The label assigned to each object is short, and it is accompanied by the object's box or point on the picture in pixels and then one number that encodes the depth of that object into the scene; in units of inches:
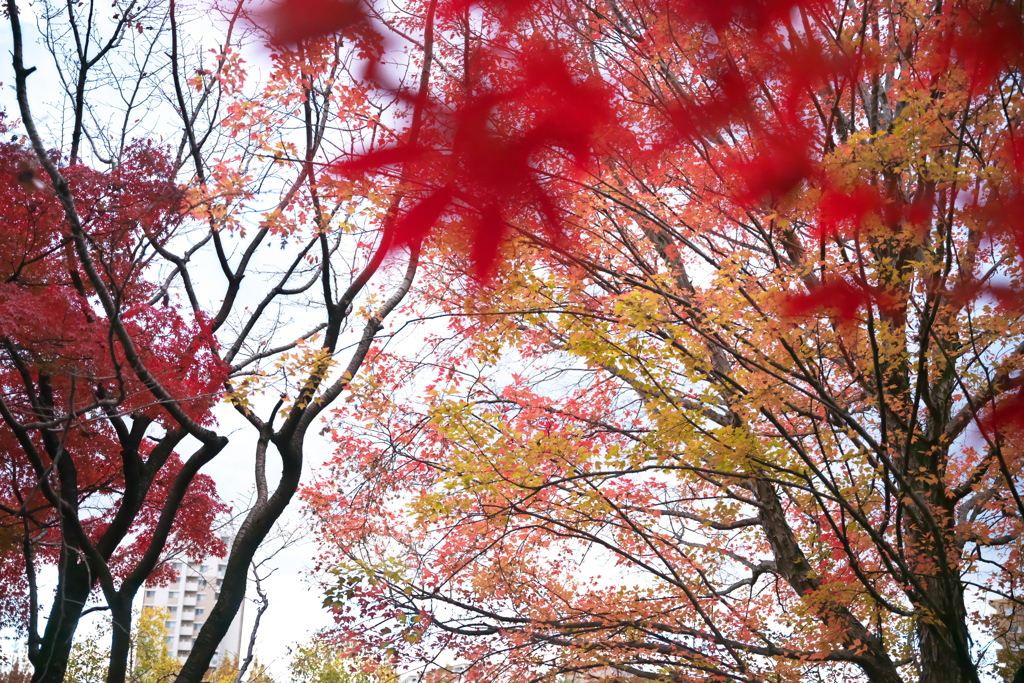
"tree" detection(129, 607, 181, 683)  776.3
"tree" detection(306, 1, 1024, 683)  169.0
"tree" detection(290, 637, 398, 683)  716.7
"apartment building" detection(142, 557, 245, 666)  2306.8
